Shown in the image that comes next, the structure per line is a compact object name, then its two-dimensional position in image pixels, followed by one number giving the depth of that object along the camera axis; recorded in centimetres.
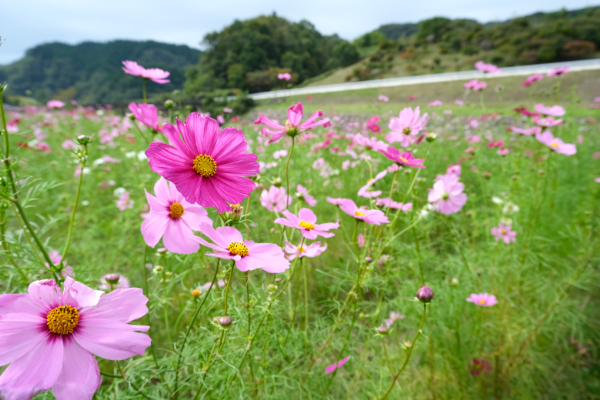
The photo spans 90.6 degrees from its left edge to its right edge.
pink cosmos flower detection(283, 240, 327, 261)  54
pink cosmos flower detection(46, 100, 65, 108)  204
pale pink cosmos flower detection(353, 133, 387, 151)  76
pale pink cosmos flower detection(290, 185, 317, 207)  74
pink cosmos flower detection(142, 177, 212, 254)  38
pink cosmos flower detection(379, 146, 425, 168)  54
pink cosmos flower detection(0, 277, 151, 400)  26
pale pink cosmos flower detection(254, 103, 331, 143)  50
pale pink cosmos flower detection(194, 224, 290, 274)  32
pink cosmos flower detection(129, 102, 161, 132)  63
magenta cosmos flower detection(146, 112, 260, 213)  32
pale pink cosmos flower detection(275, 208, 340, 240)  39
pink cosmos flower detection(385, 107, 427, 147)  66
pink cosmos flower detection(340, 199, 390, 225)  48
